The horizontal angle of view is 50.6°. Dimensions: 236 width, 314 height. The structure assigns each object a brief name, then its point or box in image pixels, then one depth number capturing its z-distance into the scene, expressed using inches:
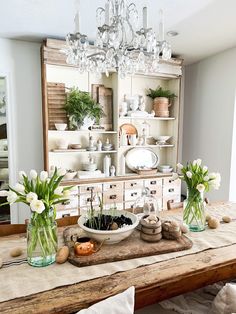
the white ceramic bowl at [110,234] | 52.2
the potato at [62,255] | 47.5
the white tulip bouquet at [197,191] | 64.6
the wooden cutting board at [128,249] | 48.1
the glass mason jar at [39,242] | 47.1
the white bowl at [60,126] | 118.4
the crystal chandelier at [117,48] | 62.5
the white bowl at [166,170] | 141.3
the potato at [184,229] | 61.4
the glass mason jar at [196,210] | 64.7
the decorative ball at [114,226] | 54.1
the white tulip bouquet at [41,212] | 47.0
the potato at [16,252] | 50.1
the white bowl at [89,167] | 127.0
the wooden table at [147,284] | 37.1
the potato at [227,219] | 70.1
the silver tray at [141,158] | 140.2
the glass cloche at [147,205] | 66.6
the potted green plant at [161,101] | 139.4
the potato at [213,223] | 65.4
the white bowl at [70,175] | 120.3
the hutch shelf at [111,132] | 116.6
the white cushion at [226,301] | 41.3
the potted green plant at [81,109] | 118.5
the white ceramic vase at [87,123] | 122.6
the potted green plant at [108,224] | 52.7
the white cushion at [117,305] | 33.3
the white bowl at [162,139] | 143.0
